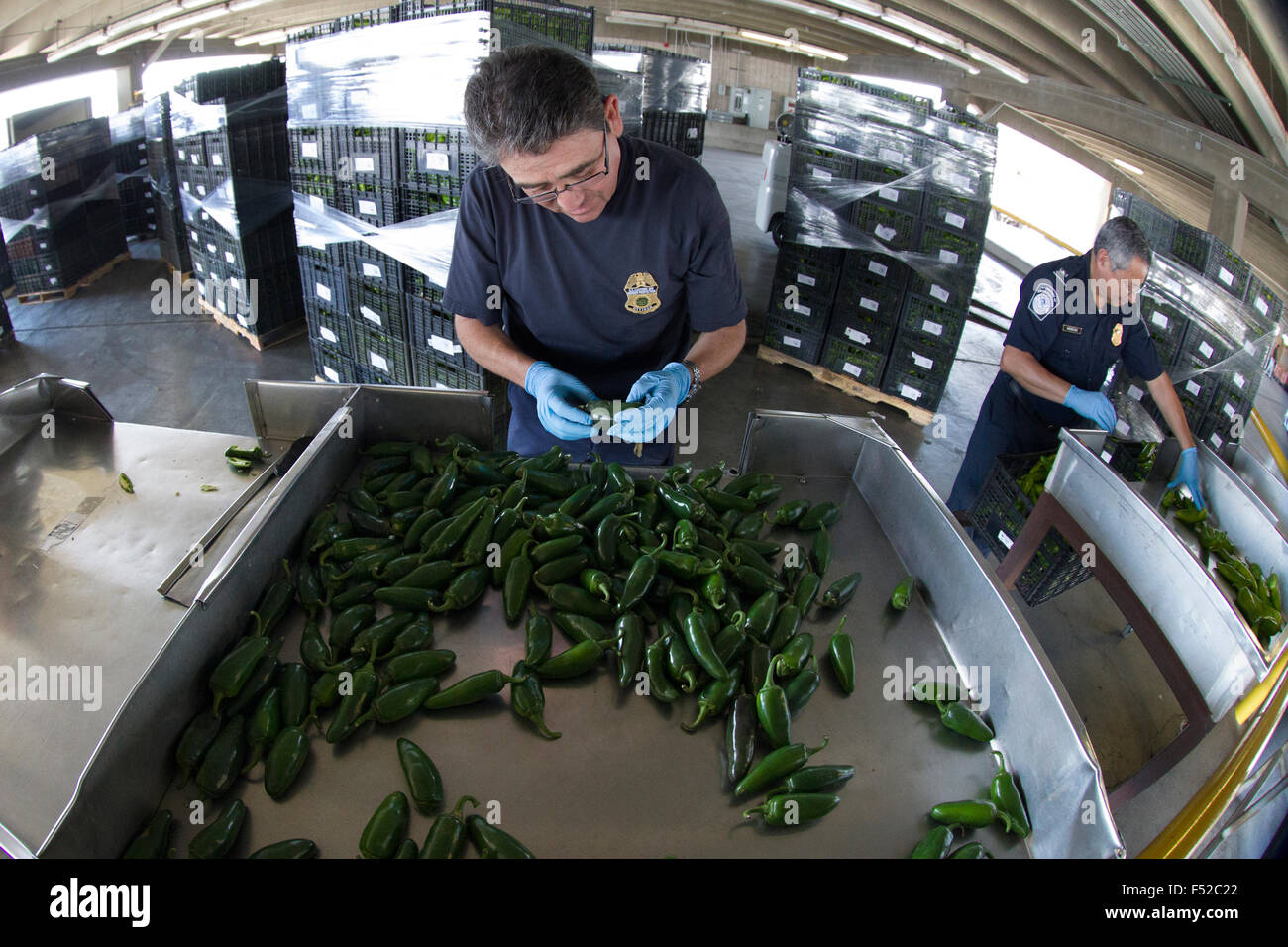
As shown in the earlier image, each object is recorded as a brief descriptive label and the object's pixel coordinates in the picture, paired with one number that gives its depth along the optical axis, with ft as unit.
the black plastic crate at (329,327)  16.74
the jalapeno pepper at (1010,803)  4.61
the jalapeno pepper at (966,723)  5.23
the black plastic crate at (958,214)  16.90
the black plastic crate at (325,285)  16.03
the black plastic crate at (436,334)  14.55
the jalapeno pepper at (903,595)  6.22
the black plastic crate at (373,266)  14.76
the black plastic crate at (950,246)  17.20
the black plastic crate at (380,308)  15.28
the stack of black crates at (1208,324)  12.76
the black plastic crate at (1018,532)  9.23
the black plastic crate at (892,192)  17.54
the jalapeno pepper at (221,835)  4.13
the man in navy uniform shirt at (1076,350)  10.36
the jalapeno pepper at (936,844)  4.42
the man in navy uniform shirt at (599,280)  6.95
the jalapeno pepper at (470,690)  5.01
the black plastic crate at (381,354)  15.92
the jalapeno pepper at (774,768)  4.69
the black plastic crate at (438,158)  12.41
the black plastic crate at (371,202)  13.75
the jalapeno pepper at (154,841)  4.06
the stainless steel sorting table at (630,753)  4.34
